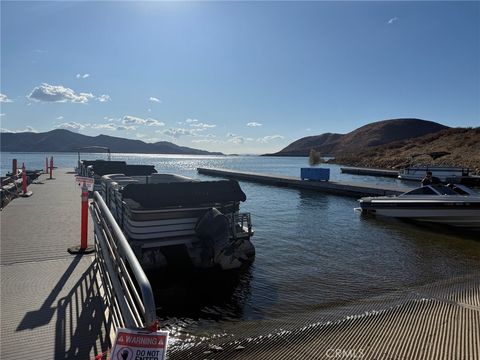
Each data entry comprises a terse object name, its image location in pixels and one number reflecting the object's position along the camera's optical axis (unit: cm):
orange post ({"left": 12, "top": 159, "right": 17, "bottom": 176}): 2397
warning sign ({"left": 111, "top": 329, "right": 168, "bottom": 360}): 233
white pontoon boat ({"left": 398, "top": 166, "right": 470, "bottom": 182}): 3827
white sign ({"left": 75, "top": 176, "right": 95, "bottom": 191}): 824
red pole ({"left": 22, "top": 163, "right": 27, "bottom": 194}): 1612
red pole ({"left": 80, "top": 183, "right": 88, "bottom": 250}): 736
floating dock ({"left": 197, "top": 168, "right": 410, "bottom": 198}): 2416
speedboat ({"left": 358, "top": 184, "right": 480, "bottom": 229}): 1420
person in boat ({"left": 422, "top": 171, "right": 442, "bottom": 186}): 1644
